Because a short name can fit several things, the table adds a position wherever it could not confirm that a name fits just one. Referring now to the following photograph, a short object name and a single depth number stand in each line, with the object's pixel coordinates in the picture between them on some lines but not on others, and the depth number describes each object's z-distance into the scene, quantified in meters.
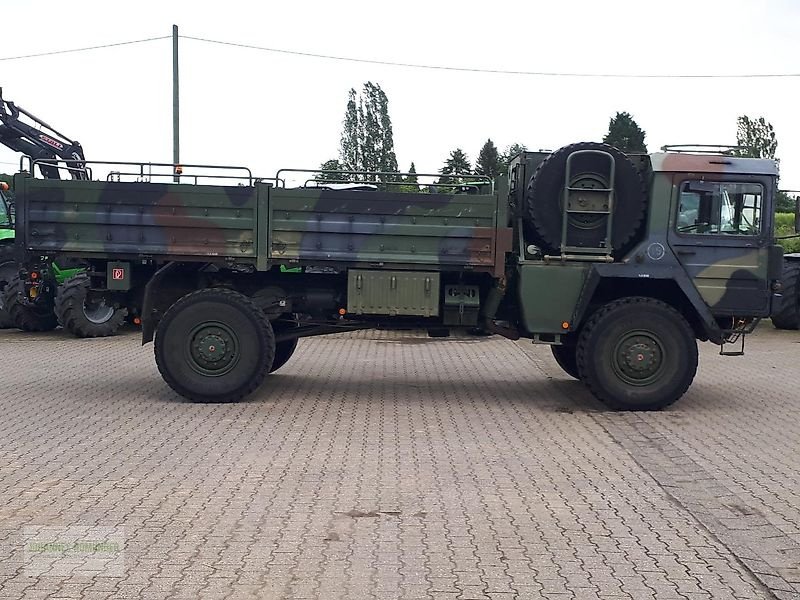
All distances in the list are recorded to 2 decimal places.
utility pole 21.44
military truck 9.87
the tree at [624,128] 49.38
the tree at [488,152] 48.37
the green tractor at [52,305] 16.86
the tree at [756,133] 59.67
